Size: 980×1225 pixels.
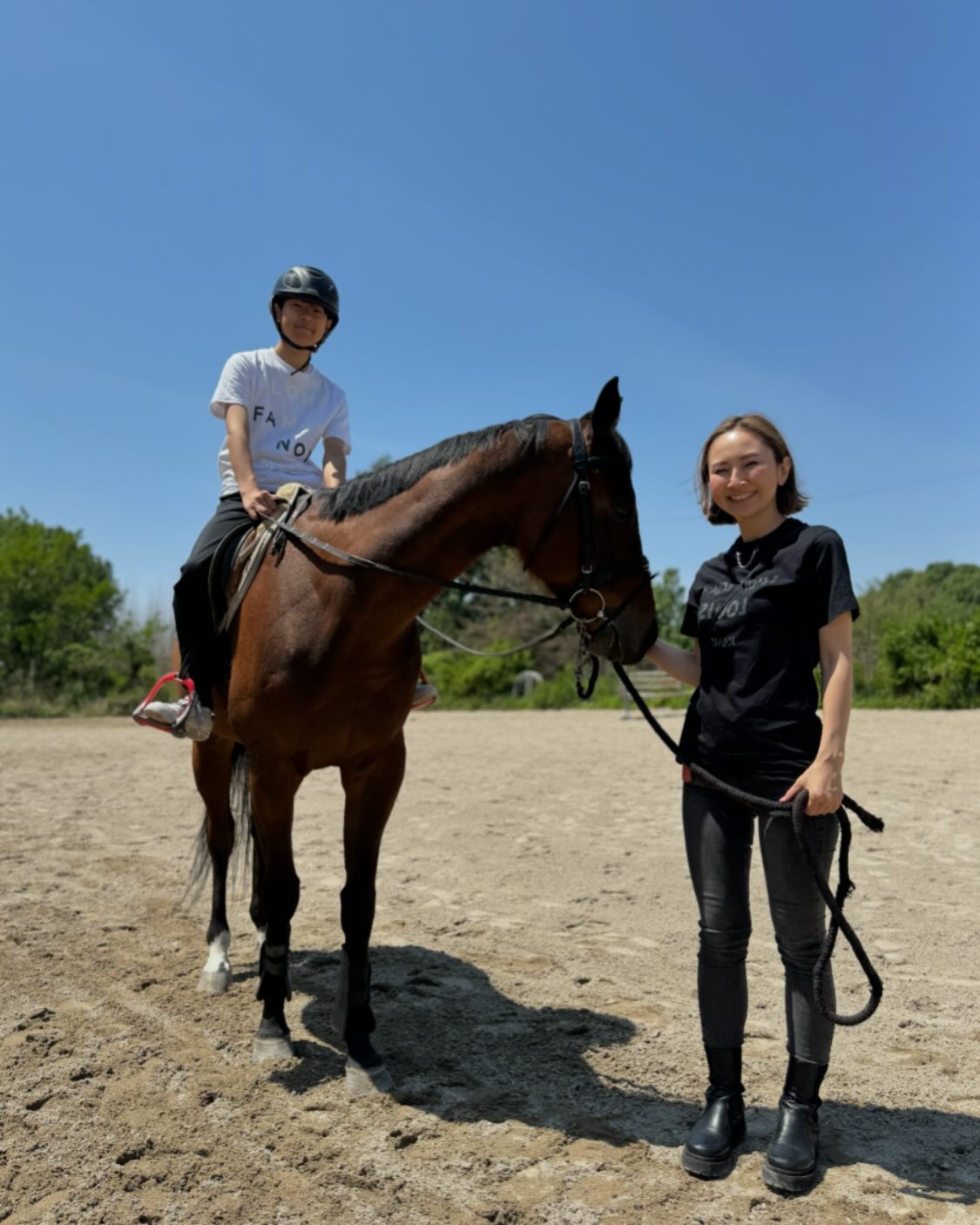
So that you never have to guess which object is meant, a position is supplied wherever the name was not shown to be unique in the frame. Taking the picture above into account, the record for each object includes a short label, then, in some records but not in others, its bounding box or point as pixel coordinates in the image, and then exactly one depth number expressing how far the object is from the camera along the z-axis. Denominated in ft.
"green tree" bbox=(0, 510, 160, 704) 98.99
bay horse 9.27
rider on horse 12.42
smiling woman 8.19
